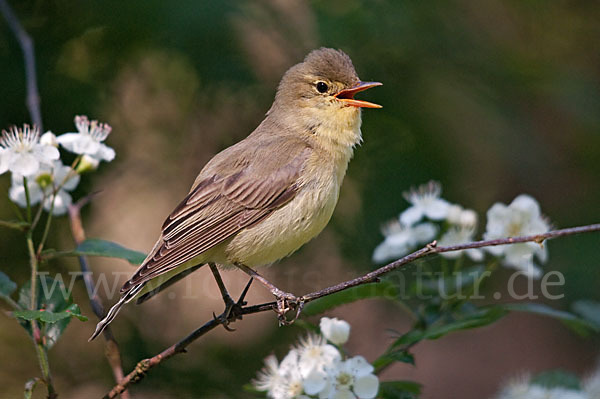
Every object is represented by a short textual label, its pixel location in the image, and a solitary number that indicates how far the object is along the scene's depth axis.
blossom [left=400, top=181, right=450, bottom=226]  6.22
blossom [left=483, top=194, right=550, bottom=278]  5.96
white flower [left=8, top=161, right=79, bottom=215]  5.49
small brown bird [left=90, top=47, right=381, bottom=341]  6.16
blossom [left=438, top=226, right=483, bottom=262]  6.24
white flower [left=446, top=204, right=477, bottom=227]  6.30
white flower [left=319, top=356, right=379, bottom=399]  4.73
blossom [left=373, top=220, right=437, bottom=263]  6.18
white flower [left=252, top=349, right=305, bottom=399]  4.81
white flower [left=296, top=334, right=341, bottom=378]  4.82
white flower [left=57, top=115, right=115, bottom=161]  5.63
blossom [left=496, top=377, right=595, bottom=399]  5.91
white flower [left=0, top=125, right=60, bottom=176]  5.14
